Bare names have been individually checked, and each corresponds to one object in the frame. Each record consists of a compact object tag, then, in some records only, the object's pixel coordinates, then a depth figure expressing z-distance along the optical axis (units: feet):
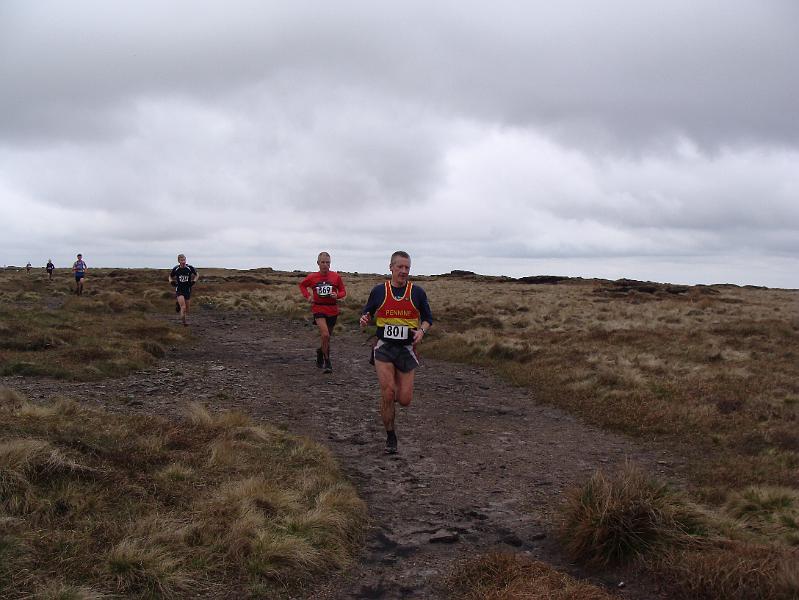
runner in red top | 41.37
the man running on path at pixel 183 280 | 62.03
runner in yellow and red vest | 25.07
